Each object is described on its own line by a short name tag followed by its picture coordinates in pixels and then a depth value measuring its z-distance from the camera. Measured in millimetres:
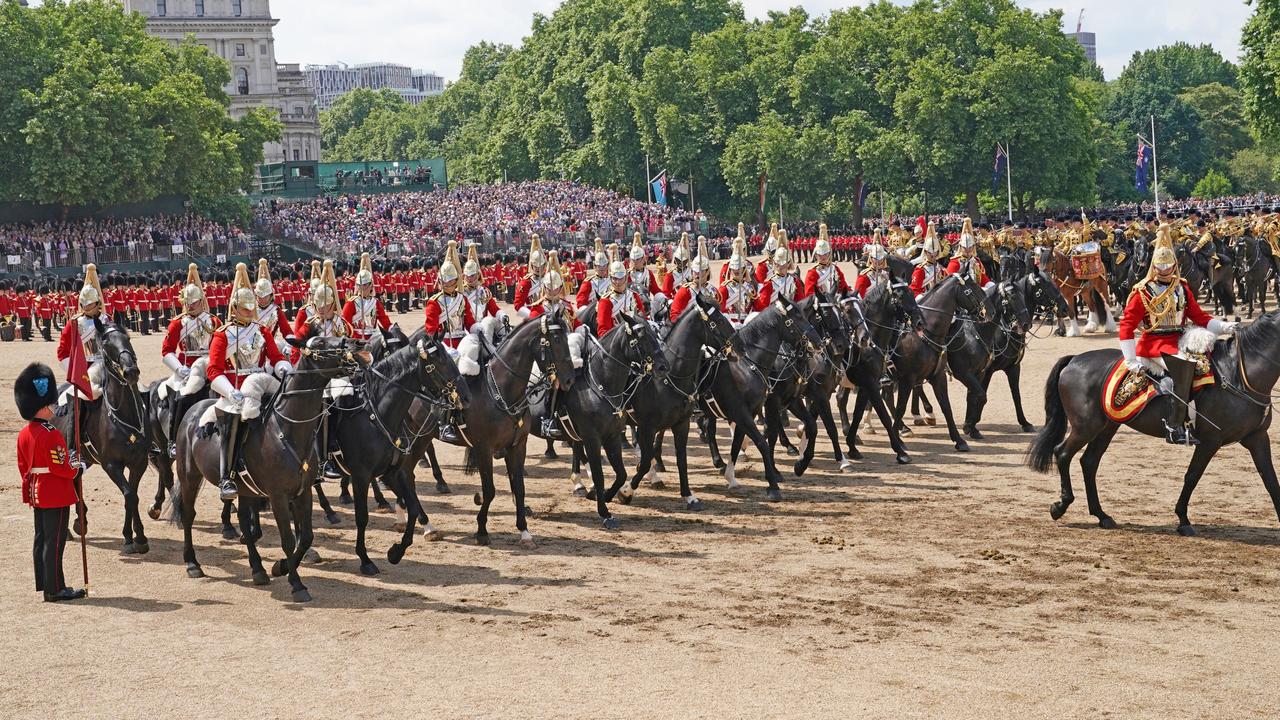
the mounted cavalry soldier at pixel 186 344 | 14680
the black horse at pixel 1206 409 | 13695
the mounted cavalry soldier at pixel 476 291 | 17047
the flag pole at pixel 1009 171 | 66319
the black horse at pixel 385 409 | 13734
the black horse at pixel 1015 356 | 20531
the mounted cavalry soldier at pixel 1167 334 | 13883
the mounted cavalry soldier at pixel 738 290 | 19719
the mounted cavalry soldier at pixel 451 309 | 16797
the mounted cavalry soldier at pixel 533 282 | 18422
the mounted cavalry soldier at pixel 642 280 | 19594
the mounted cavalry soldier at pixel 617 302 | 17688
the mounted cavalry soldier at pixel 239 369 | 12750
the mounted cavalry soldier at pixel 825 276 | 19462
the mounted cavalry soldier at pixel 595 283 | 19453
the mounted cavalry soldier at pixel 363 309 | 17406
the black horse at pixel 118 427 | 14859
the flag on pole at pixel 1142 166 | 60156
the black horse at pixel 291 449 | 12484
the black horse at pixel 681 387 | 16391
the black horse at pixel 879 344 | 18625
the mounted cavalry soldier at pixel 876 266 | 19922
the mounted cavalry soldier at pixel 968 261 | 20525
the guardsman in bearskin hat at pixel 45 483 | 12789
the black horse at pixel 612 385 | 15766
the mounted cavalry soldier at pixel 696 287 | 17719
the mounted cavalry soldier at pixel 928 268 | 21422
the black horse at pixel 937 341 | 19219
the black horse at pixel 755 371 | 16938
